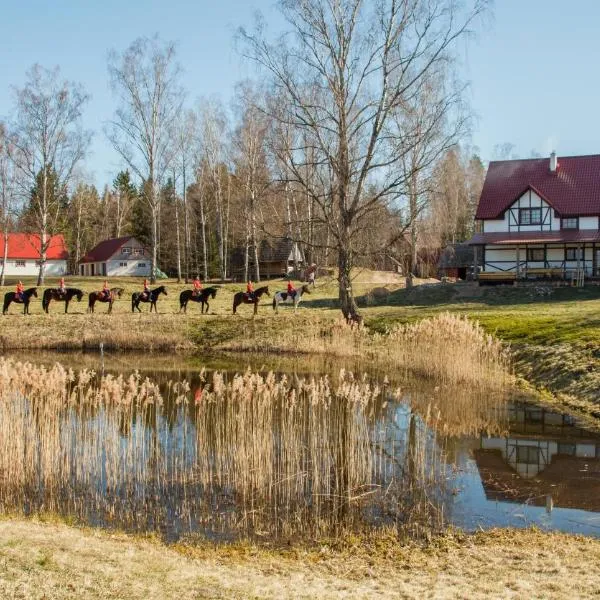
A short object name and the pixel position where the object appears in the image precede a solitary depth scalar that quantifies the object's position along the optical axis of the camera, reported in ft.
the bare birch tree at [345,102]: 73.97
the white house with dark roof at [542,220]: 120.67
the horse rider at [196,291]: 92.48
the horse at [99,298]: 91.20
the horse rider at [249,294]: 89.04
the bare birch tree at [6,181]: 135.62
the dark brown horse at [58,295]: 91.56
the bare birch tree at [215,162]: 147.02
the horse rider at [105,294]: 91.61
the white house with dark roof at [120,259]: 197.26
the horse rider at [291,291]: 91.97
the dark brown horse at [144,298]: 93.01
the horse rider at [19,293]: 88.99
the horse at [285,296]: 91.50
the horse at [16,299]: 89.00
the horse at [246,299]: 88.69
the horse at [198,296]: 91.86
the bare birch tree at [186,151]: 141.69
